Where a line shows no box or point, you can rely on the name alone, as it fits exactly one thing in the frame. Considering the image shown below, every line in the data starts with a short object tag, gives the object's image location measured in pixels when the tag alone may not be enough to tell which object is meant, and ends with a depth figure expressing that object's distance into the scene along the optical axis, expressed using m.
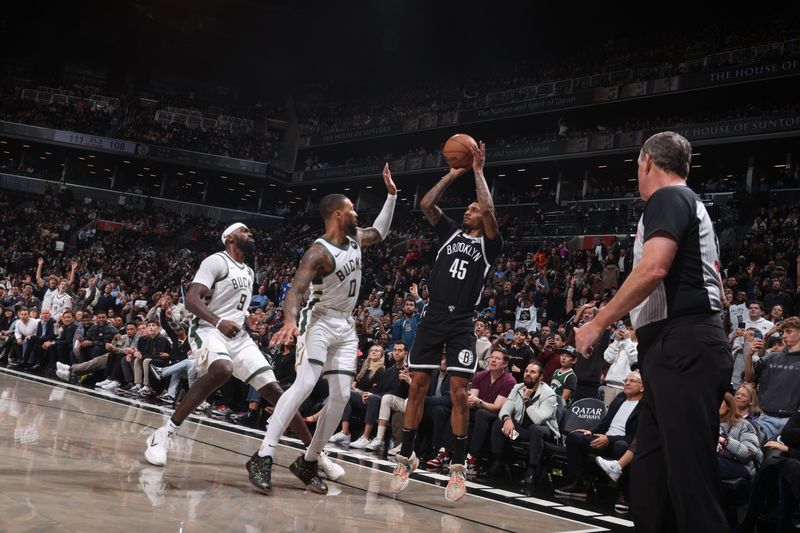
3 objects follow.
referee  2.46
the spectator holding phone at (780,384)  6.45
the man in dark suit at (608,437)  6.26
